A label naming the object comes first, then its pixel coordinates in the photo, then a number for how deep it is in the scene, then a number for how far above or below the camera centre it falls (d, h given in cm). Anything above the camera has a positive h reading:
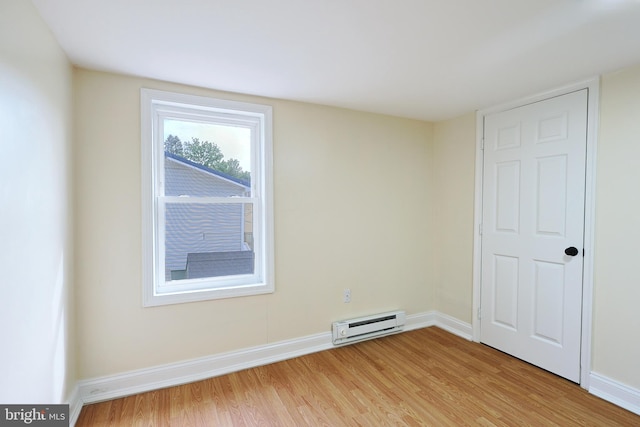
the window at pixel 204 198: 226 +6
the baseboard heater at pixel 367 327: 283 -116
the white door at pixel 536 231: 228 -19
